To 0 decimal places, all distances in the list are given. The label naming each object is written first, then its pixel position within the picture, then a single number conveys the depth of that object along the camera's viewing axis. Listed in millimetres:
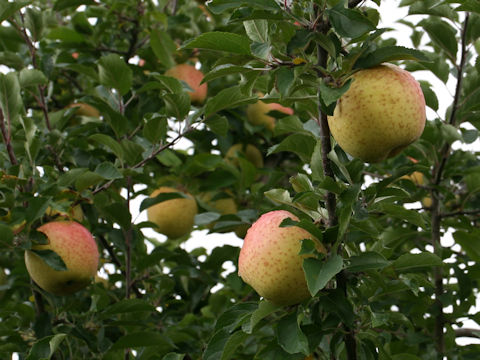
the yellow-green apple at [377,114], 1290
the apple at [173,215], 2904
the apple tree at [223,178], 1316
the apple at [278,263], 1333
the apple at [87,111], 3180
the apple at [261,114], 3047
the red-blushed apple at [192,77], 2962
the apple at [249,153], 3121
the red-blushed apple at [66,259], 1931
